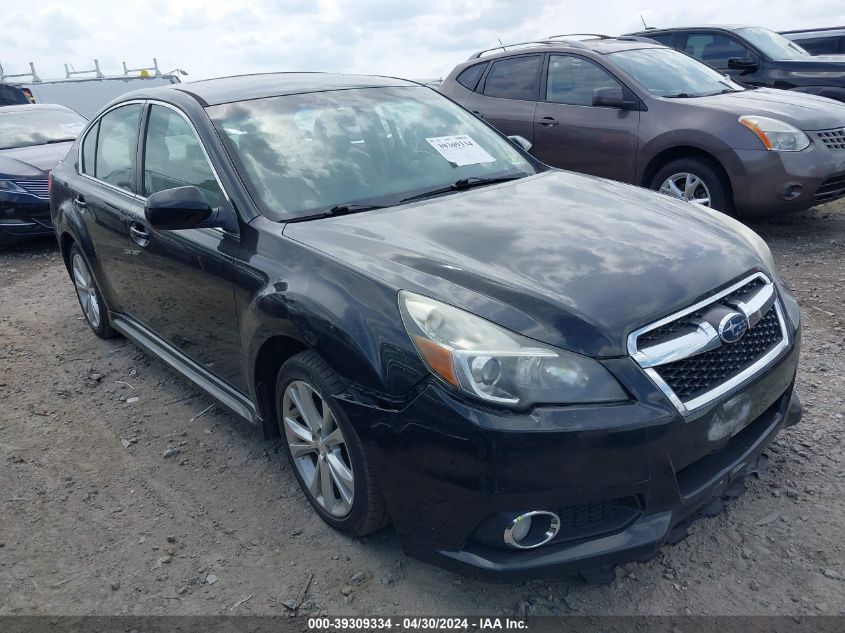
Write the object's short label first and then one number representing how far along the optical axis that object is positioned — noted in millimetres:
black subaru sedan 2049
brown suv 5668
